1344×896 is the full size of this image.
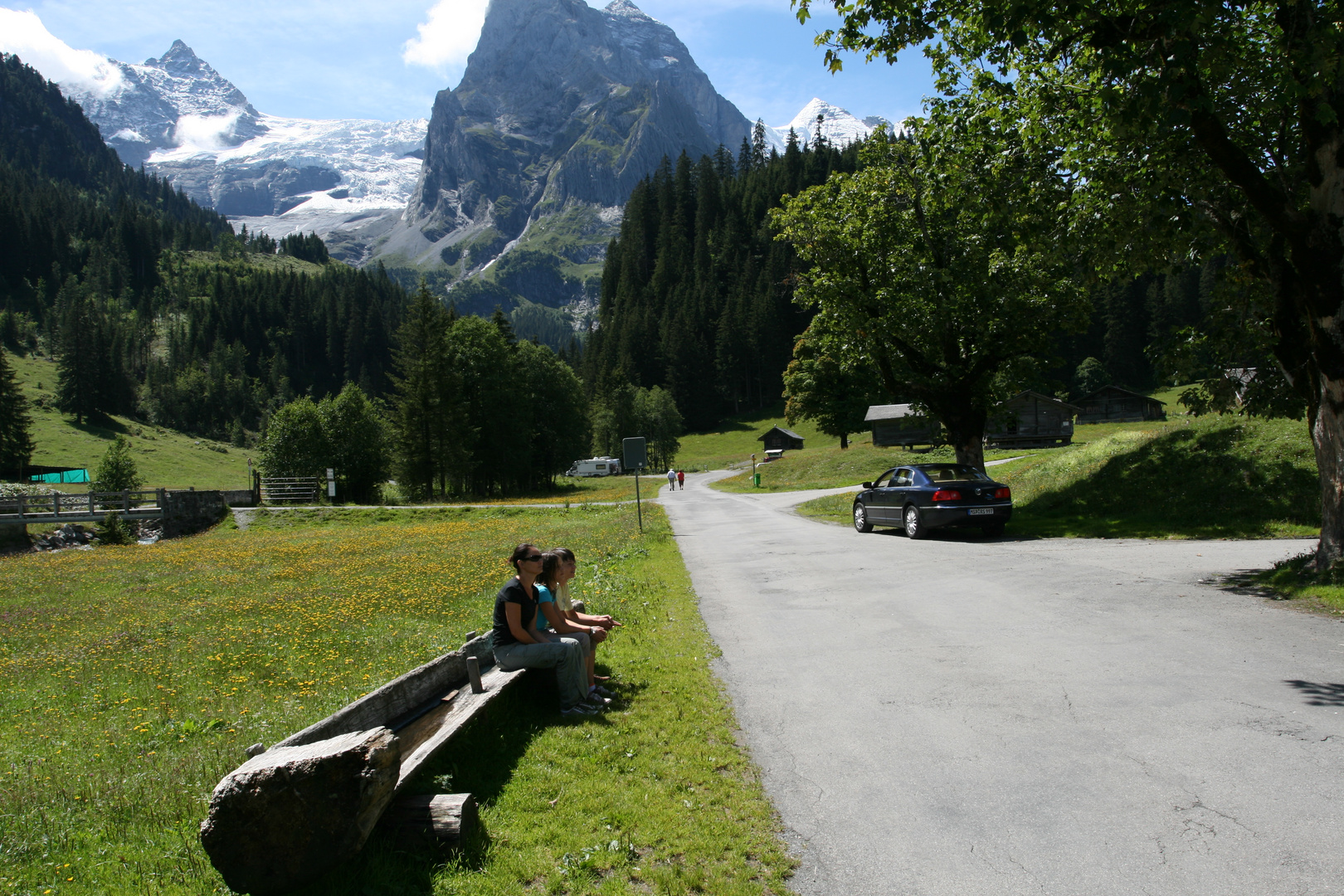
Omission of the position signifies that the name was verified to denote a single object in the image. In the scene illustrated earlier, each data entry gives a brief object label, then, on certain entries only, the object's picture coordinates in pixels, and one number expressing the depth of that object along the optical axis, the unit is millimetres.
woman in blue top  6820
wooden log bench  3365
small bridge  37094
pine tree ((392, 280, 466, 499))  53906
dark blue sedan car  17812
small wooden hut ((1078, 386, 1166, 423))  74938
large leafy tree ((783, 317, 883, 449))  64688
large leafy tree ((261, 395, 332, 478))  62344
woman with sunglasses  6414
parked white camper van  86438
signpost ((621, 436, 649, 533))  23703
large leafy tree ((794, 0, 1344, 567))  8258
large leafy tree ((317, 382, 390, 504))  62812
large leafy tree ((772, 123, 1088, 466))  21594
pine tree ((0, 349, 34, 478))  80125
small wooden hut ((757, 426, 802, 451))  88938
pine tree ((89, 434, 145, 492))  64000
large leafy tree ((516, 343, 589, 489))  70062
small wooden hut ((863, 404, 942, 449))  58938
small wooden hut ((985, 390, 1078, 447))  62344
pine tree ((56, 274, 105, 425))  110188
